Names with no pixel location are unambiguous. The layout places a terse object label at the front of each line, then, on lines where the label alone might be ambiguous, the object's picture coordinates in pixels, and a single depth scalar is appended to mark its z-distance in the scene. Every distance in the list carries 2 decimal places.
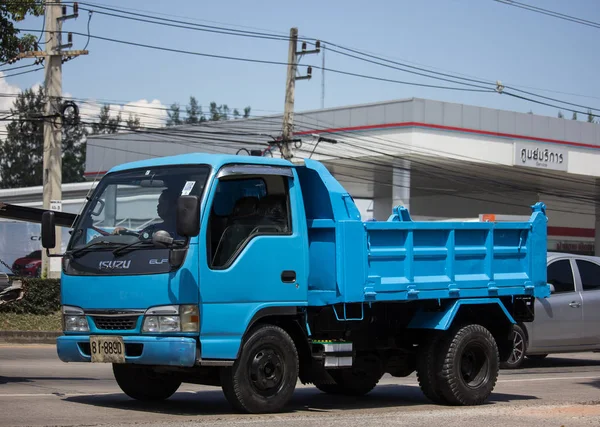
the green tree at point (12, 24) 18.28
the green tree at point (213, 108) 126.25
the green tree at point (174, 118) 117.32
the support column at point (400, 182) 38.98
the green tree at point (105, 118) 93.75
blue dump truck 8.59
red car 41.08
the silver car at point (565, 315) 15.01
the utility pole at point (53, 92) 26.14
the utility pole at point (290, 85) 30.75
